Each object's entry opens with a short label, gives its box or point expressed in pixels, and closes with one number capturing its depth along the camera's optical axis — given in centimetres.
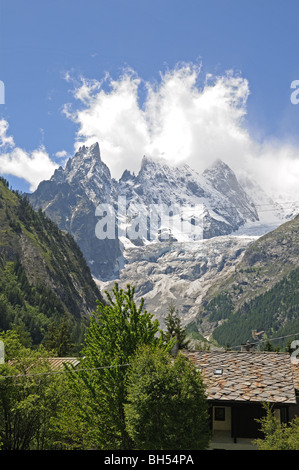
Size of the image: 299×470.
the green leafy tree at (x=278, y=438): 2044
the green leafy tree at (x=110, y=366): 2678
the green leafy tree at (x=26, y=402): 3064
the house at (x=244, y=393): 2964
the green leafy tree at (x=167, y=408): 2297
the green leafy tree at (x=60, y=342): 8456
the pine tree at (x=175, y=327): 6487
